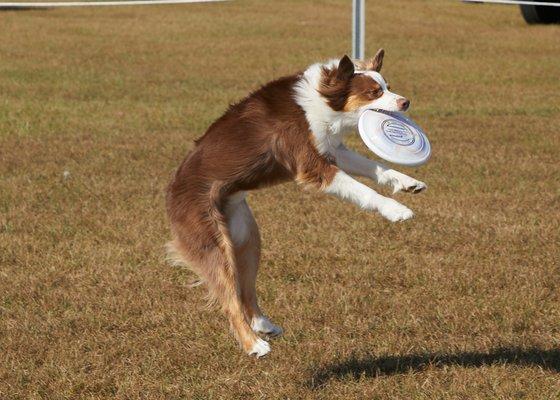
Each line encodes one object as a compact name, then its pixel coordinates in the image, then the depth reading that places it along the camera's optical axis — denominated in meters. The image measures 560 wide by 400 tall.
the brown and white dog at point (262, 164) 10.49
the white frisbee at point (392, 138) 10.44
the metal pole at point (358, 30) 18.98
